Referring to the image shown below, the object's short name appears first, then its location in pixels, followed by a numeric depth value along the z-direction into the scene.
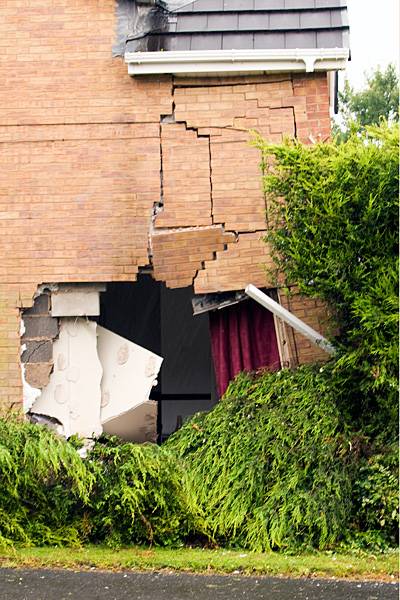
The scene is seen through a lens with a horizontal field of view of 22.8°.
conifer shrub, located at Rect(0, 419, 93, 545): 7.99
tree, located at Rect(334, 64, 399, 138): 30.61
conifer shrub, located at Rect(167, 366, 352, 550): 8.25
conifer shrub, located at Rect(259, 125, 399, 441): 8.38
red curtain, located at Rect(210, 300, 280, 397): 10.18
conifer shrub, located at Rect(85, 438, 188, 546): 8.07
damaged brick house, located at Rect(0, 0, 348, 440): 9.96
